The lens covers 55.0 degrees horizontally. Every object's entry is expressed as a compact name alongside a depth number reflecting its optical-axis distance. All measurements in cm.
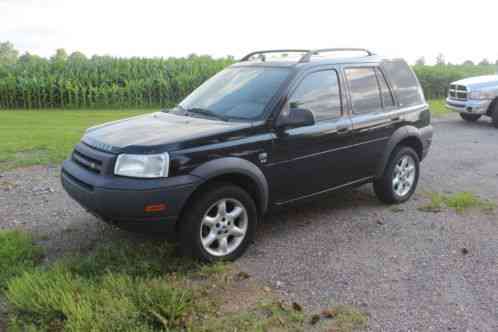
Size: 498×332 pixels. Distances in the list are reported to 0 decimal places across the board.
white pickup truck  1303
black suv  392
